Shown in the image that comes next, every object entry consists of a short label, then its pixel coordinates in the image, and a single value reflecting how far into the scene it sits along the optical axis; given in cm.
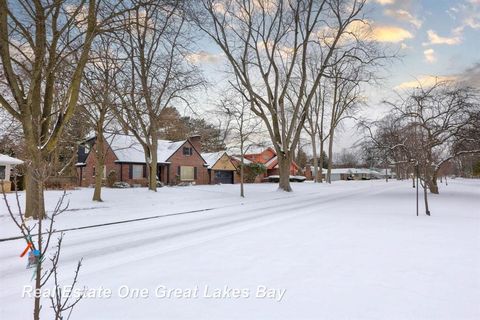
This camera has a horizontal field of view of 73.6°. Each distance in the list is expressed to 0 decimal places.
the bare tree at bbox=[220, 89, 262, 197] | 2347
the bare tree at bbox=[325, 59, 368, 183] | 4119
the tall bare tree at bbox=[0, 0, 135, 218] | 1045
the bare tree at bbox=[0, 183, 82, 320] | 245
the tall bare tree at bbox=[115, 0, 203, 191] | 1264
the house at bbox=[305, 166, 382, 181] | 9362
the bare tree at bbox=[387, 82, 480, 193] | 2008
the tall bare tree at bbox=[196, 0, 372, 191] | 2288
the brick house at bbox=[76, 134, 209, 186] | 3444
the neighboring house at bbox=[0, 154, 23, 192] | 2567
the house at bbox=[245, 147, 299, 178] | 5619
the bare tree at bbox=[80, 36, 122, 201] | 1597
